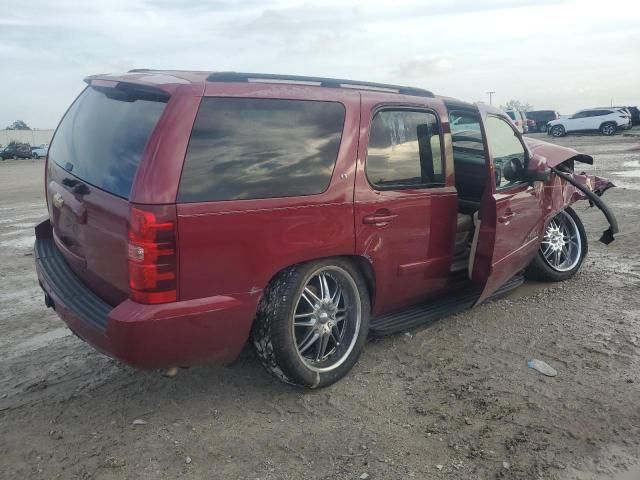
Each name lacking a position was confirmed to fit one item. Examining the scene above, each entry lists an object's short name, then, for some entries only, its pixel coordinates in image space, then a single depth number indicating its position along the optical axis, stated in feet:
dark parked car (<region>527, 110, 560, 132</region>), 142.92
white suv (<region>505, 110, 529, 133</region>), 107.67
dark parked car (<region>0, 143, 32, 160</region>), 163.32
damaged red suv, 9.53
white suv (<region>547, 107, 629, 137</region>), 117.29
